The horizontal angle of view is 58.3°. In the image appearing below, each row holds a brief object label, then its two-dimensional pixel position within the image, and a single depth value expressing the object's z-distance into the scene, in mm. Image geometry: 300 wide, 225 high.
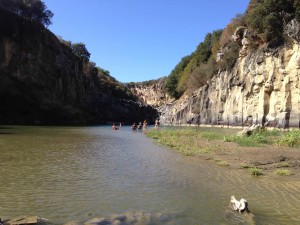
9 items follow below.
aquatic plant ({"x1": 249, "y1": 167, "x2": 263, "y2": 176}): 11151
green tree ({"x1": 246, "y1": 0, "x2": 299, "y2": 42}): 39359
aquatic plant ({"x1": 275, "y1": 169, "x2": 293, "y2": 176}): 11074
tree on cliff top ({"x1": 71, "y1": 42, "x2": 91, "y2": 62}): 89998
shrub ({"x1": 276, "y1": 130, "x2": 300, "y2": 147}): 18300
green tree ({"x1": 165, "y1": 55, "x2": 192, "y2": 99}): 99081
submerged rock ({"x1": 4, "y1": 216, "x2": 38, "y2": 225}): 5656
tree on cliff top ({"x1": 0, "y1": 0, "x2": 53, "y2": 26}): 52412
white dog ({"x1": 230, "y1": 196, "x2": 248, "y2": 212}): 6763
